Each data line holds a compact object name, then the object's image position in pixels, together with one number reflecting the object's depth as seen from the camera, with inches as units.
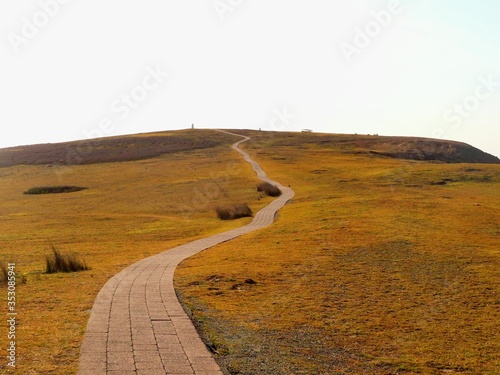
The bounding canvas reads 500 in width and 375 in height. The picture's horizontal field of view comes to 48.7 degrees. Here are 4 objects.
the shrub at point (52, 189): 2044.8
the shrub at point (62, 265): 608.7
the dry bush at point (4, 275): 537.4
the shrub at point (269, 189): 1613.2
